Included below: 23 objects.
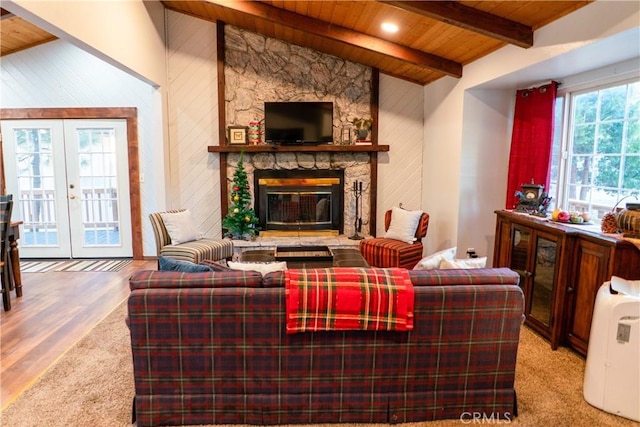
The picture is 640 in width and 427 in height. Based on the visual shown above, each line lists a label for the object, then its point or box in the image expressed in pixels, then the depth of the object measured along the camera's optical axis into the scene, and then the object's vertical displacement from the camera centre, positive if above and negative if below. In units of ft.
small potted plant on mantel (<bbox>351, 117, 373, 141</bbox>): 18.43 +1.96
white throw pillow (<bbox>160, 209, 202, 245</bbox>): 14.56 -2.14
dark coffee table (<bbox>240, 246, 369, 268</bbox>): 11.98 -2.76
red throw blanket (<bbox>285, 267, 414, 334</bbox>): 6.61 -2.18
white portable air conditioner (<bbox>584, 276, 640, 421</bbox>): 7.23 -3.17
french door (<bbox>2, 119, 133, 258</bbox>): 18.16 -0.96
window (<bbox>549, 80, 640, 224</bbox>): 10.75 +0.80
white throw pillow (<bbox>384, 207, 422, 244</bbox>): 15.53 -2.07
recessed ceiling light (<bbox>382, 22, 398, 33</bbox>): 13.13 +4.70
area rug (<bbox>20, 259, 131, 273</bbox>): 17.08 -4.35
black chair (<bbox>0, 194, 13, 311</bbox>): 11.81 -2.52
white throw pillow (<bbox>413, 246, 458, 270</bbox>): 7.95 -1.76
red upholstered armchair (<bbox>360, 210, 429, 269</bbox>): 14.83 -2.94
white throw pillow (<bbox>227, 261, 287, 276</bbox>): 7.62 -1.86
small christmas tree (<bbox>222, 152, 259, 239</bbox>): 17.67 -1.95
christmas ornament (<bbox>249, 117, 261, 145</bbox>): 18.21 +1.61
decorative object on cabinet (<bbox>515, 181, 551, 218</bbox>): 11.84 -0.77
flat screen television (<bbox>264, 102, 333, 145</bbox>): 17.88 +2.12
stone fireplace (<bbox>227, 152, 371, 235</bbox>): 18.72 -0.88
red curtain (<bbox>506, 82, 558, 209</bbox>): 13.06 +1.19
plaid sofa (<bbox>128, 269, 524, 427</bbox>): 6.70 -3.14
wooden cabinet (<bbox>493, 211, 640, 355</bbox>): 8.47 -2.22
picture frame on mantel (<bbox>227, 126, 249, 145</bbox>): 18.13 +1.46
